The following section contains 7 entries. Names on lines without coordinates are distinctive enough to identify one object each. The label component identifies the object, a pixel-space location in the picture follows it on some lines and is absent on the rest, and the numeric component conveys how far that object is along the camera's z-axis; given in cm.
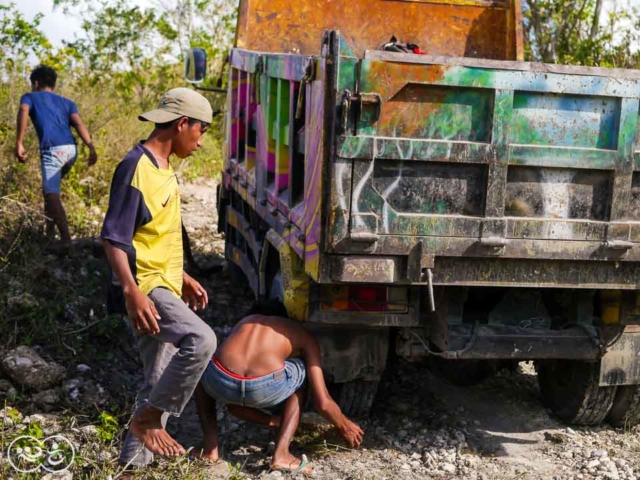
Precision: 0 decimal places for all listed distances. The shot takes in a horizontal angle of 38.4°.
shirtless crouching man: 417
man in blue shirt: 715
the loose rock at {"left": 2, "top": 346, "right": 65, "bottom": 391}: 474
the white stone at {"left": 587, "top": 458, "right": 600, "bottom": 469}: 433
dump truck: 386
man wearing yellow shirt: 362
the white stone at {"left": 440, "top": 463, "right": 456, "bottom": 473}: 430
